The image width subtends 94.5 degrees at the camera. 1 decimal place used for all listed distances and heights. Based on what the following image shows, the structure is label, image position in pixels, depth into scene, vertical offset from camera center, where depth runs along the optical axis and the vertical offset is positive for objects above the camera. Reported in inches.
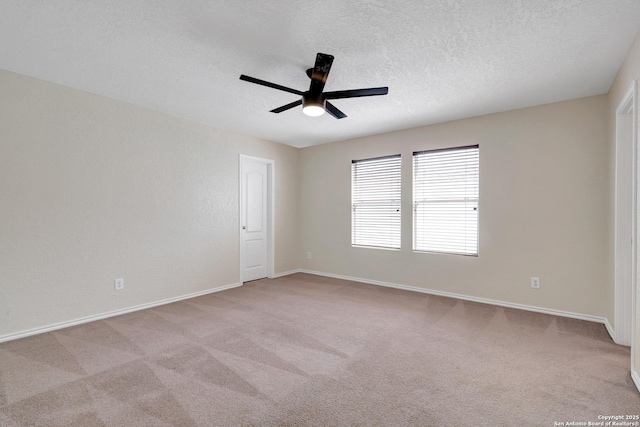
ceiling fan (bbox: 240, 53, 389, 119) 89.0 +39.7
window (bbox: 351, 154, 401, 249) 189.9 +6.1
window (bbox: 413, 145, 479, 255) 160.9 +5.8
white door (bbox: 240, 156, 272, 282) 197.7 -4.7
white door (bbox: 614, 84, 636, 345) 104.3 -5.6
